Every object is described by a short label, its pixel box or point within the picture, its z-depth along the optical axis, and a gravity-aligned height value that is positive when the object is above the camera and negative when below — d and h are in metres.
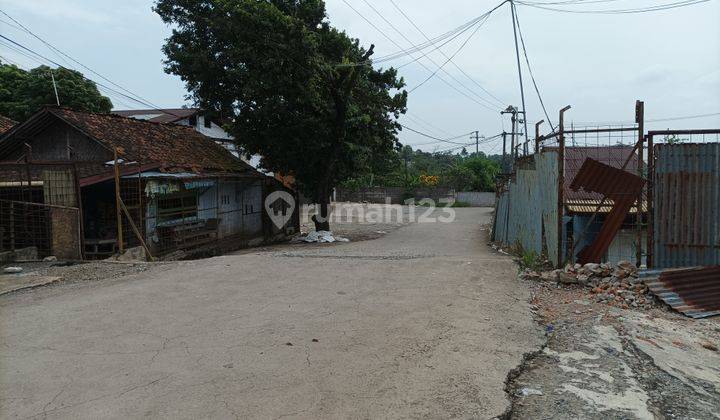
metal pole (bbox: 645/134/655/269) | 6.75 -0.30
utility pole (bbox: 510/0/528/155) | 15.39 +4.65
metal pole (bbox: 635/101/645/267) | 6.62 +0.46
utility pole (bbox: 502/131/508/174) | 38.81 +3.25
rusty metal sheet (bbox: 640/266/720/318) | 5.79 -1.26
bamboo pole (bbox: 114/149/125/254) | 10.83 -0.28
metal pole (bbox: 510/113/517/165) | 34.02 +4.30
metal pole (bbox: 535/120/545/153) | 8.90 +1.06
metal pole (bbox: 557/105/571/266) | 7.20 +0.17
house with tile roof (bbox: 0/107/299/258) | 10.65 +0.34
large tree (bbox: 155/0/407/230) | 16.19 +4.18
